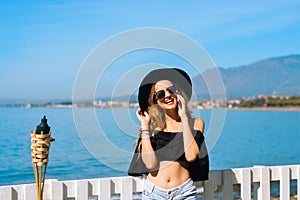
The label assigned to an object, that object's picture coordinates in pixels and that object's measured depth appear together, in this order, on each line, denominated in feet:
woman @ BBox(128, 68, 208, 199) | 10.96
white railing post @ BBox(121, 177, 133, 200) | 12.34
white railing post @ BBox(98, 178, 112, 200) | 12.09
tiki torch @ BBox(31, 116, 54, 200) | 10.25
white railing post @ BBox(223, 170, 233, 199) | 13.08
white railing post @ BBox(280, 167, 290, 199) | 13.94
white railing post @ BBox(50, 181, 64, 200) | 11.63
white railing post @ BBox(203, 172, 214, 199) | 12.88
